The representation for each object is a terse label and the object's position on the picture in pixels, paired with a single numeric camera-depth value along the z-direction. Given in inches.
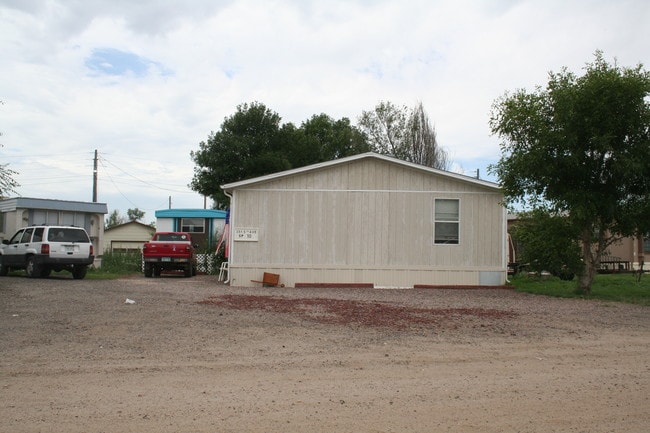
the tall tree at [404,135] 1481.3
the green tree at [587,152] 573.0
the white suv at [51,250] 763.4
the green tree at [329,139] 1544.0
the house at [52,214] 986.1
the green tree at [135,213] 3718.0
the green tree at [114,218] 3476.6
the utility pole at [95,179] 1570.4
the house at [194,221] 1264.8
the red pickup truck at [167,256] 874.8
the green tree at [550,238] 645.9
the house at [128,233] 1963.6
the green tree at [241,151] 1373.0
